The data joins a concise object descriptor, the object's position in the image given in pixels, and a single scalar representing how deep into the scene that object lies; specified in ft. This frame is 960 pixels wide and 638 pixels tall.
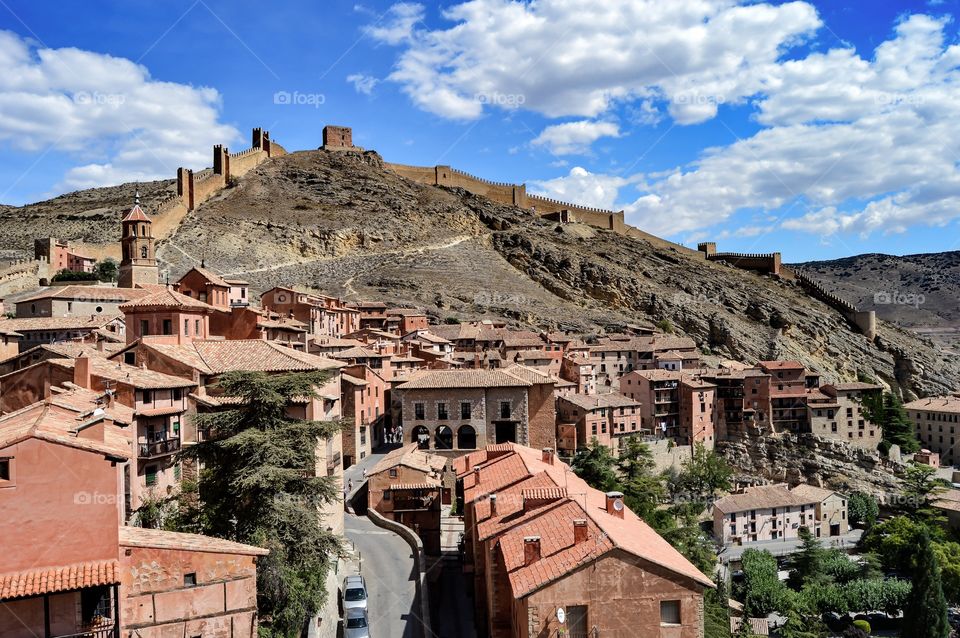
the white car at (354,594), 70.85
